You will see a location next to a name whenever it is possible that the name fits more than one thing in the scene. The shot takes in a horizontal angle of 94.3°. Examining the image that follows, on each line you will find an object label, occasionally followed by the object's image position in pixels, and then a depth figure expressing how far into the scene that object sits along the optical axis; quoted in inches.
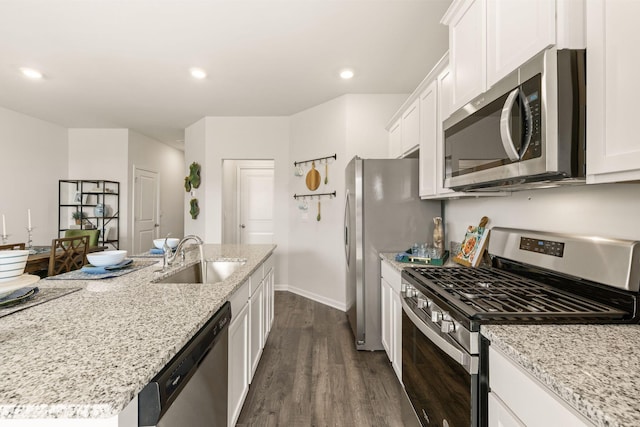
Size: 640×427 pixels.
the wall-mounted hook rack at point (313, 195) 150.9
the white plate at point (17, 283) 35.9
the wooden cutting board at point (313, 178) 159.9
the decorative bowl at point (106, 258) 64.7
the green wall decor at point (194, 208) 185.6
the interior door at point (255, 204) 214.2
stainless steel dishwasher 26.8
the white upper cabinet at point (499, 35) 37.1
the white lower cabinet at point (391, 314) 74.4
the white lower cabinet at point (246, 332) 55.8
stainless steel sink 82.0
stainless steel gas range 36.6
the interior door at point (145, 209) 216.5
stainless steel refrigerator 97.6
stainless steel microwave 36.9
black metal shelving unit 196.7
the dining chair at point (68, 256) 109.8
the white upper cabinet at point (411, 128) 96.8
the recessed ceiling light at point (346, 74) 121.8
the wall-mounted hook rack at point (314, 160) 149.5
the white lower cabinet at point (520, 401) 24.4
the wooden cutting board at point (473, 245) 70.1
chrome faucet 69.3
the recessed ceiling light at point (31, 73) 117.9
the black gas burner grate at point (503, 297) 36.9
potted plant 193.3
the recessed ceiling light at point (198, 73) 120.4
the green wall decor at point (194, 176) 183.1
